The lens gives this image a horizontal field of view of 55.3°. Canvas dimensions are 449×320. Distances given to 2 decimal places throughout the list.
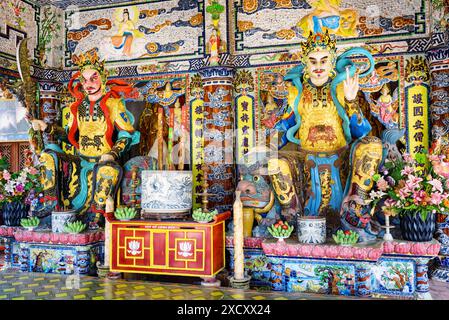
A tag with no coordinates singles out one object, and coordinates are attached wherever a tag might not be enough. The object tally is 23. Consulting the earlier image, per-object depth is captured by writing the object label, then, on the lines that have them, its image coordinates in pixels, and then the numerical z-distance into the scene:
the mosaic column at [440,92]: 5.71
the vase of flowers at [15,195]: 6.22
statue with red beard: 6.09
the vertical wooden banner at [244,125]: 6.94
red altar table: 4.86
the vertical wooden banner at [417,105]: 6.11
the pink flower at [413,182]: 4.62
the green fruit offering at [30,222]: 5.76
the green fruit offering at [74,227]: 5.57
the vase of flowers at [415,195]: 4.61
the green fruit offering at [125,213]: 5.13
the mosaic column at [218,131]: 6.71
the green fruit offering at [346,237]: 4.65
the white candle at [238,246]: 4.84
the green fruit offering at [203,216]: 4.88
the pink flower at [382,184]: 4.80
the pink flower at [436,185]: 4.56
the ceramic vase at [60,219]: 5.69
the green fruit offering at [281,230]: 4.90
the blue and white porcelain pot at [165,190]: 5.09
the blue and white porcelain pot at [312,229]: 4.80
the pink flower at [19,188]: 6.25
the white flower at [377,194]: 4.77
